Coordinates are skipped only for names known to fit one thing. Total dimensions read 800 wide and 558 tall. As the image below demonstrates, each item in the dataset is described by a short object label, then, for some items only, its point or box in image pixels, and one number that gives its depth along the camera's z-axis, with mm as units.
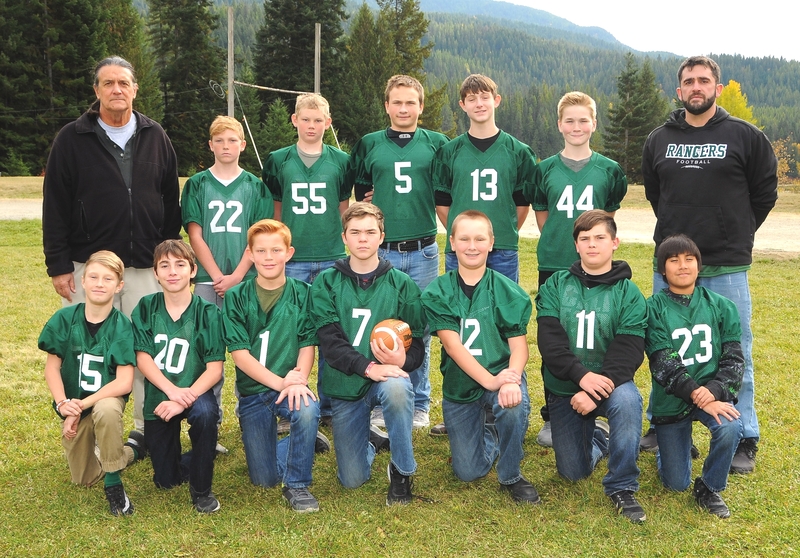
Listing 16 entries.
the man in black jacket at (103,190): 4398
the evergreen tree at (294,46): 45719
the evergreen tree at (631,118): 52347
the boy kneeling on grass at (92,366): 3746
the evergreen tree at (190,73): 43625
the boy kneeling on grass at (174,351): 3938
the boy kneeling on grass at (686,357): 3771
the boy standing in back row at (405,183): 4969
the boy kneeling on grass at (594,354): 3746
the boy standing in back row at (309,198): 4918
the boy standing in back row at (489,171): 4785
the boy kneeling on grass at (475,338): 3982
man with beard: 4293
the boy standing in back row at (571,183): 4562
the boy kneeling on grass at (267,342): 4016
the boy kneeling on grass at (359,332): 3990
